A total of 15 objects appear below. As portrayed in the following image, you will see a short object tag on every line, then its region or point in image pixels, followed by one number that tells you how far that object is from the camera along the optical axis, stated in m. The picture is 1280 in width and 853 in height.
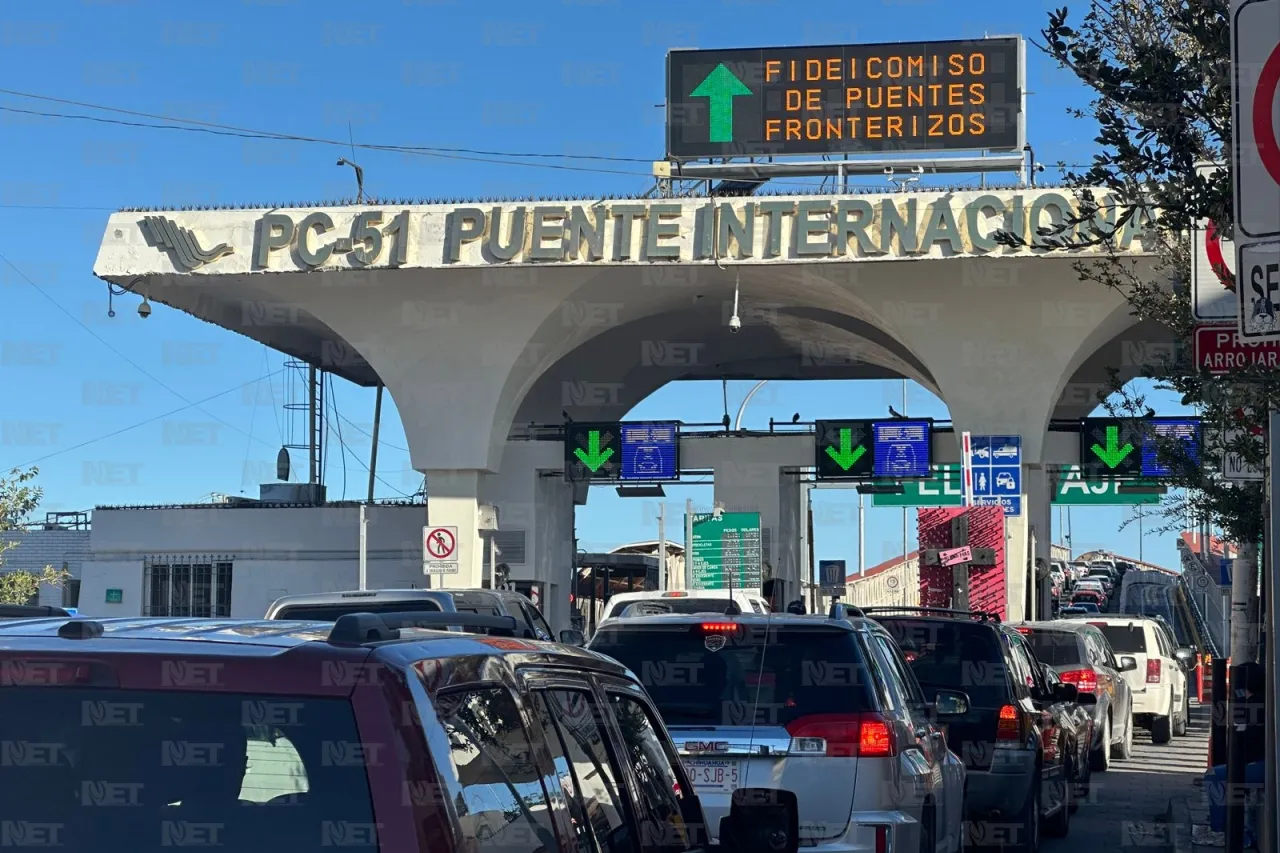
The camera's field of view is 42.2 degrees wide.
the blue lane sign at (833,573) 30.70
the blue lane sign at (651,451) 31.55
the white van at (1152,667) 24.67
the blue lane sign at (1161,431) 27.18
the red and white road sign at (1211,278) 7.82
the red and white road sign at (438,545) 27.86
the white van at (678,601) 21.00
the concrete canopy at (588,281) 26.61
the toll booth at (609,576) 43.28
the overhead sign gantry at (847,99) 28.00
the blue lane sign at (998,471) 27.70
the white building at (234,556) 33.44
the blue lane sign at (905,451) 30.05
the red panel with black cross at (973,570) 27.77
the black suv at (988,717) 12.20
